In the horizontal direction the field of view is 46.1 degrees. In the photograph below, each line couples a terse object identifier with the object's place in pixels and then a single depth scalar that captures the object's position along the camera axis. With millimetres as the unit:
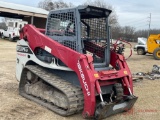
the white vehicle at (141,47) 14787
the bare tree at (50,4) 44860
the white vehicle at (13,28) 20048
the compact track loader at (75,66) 3442
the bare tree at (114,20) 39339
